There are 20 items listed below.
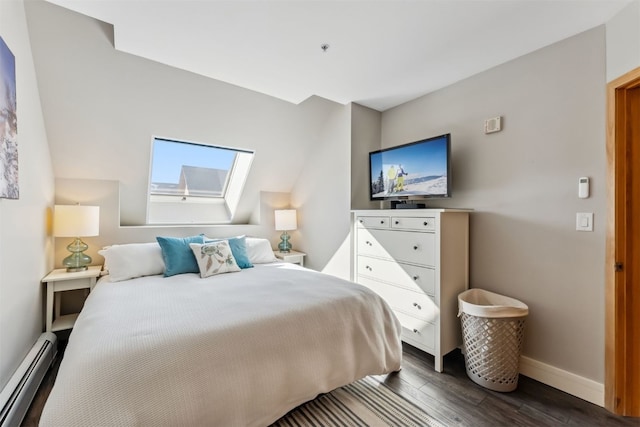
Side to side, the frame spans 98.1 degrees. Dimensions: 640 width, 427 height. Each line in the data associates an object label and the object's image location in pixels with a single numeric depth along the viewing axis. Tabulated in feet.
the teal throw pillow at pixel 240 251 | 8.79
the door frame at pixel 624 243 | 5.48
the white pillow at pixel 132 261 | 7.47
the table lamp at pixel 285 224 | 12.11
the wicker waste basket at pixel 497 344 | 6.15
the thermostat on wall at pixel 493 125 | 7.38
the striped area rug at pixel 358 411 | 5.17
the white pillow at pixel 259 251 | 9.85
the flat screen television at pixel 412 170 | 7.72
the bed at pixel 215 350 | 3.53
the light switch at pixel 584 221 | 5.90
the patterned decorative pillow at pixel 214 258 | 7.76
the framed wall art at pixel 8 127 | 4.69
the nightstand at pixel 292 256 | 11.67
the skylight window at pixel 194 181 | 10.45
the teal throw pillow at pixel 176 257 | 7.88
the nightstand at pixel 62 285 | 7.38
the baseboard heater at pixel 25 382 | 4.66
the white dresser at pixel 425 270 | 7.12
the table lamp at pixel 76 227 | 7.74
